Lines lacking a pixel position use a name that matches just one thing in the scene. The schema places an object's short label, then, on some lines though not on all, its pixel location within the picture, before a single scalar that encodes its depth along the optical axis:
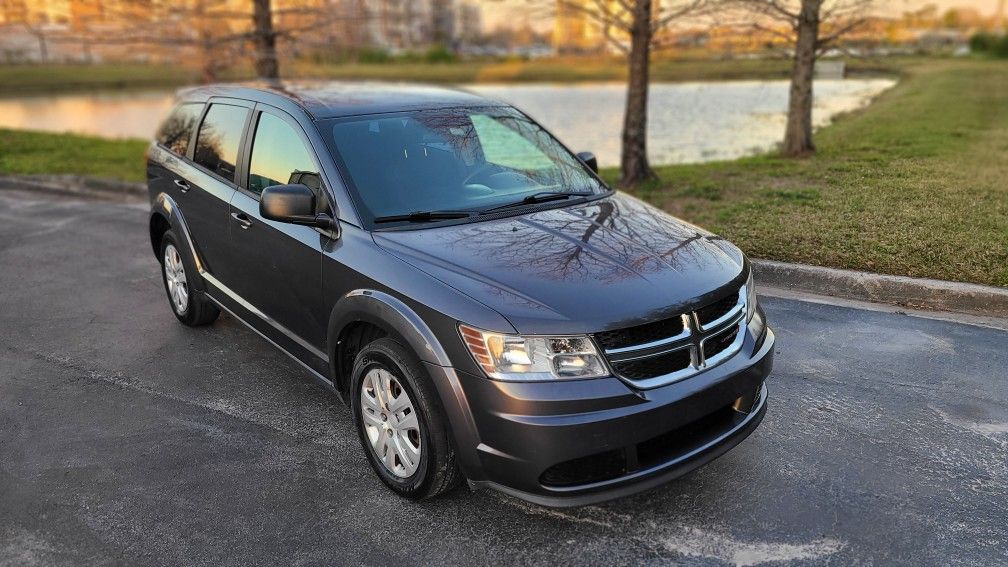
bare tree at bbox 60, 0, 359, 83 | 12.81
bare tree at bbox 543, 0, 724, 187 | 9.41
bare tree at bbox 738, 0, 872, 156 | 11.23
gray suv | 2.89
